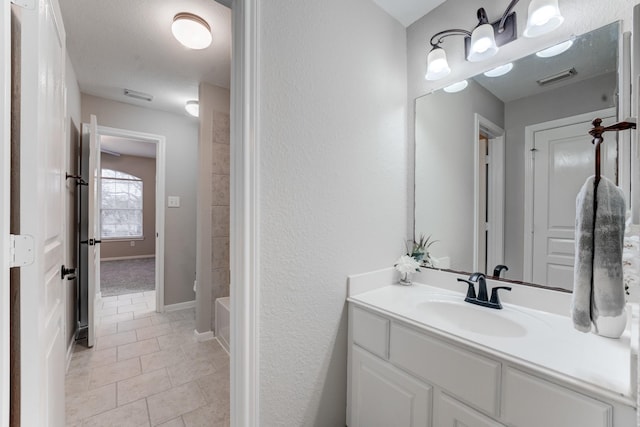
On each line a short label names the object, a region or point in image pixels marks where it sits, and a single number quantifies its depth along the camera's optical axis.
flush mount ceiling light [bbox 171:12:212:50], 1.75
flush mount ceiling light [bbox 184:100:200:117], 3.04
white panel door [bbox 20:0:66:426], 0.77
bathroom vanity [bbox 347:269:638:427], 0.75
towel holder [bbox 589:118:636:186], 0.77
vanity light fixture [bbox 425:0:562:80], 1.15
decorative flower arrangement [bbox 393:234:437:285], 1.62
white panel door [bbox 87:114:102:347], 2.36
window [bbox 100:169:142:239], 6.41
